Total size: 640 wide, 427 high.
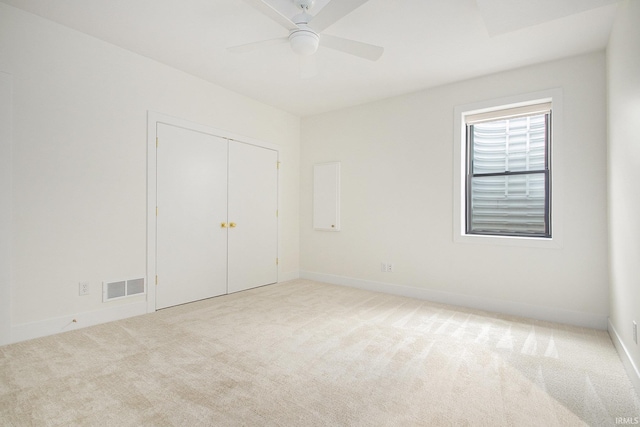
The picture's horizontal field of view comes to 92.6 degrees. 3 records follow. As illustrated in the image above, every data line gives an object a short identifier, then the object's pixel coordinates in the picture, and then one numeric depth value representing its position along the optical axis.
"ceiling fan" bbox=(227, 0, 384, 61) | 1.98
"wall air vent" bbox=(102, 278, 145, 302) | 3.04
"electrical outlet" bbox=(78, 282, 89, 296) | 2.87
